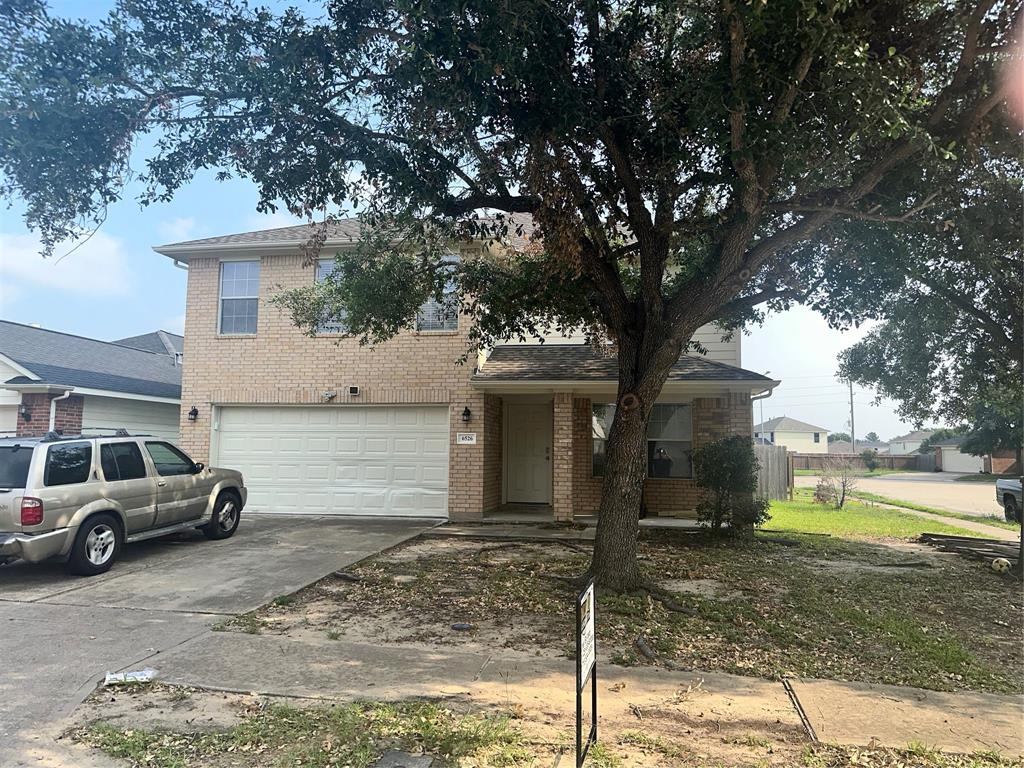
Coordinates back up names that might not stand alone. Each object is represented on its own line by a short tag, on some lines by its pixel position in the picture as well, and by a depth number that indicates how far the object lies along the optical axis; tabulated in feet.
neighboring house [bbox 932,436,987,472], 165.37
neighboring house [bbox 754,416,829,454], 248.93
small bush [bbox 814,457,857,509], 59.36
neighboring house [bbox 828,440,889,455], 273.01
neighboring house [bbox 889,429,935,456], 264.19
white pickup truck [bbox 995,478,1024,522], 49.85
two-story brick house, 41.60
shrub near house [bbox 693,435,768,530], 34.09
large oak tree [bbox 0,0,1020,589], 18.07
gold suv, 22.97
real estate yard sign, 10.74
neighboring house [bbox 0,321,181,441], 43.21
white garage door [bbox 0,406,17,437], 44.11
